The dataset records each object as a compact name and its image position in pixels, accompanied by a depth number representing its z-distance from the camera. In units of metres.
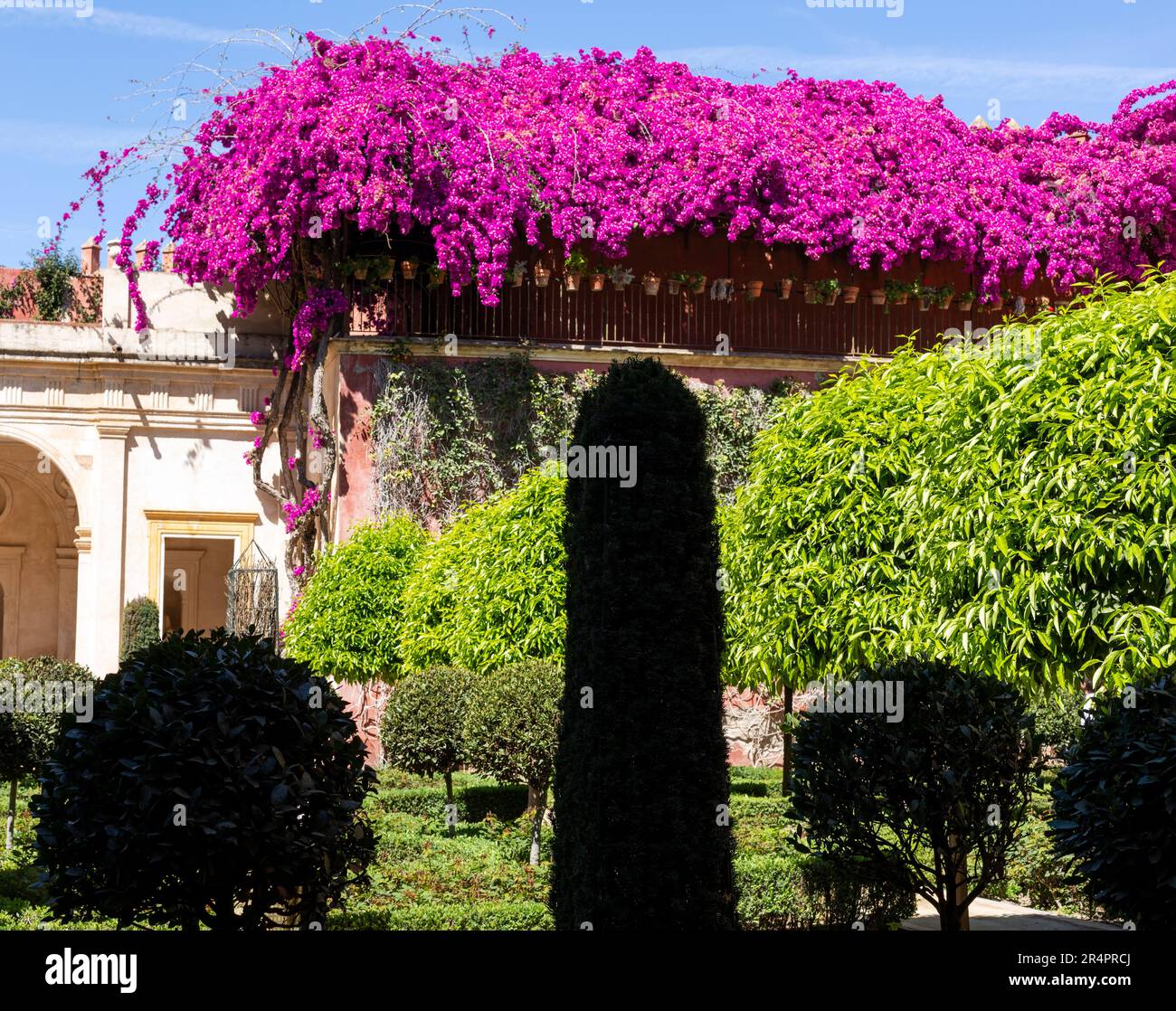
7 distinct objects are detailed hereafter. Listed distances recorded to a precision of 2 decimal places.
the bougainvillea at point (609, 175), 16.89
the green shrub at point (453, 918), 8.59
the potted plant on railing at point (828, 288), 19.17
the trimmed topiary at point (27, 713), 11.28
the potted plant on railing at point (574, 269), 18.02
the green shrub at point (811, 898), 8.85
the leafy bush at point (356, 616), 15.63
